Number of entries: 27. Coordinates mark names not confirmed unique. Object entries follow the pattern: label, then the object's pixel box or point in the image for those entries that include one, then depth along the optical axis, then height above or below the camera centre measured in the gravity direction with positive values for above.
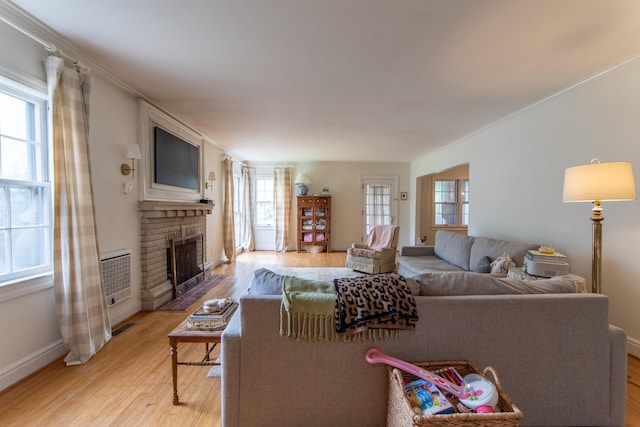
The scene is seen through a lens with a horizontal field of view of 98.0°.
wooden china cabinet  6.98 -0.35
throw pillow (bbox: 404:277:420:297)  1.50 -0.42
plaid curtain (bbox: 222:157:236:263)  5.69 -0.09
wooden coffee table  1.62 -0.75
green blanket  1.38 -0.54
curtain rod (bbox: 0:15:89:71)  1.77 +1.15
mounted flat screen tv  3.37 +0.66
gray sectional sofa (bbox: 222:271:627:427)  1.41 -0.78
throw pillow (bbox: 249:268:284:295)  1.54 -0.43
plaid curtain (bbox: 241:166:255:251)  7.02 -0.01
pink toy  1.15 -0.78
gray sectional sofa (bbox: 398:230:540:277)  3.00 -0.60
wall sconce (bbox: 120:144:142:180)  2.80 +0.55
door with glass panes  7.30 +0.16
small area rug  3.27 -1.14
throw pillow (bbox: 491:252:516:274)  2.71 -0.56
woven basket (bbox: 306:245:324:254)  6.97 -1.02
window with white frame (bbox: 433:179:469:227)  7.00 +0.15
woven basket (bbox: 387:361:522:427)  1.07 -0.81
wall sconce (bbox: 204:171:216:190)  4.82 +0.52
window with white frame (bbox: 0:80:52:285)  1.87 +0.16
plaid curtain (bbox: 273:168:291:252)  7.12 +0.14
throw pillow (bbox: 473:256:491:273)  2.99 -0.63
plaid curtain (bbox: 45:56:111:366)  2.04 -0.05
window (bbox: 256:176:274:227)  7.32 +0.20
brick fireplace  3.16 -0.39
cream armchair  4.58 -0.75
